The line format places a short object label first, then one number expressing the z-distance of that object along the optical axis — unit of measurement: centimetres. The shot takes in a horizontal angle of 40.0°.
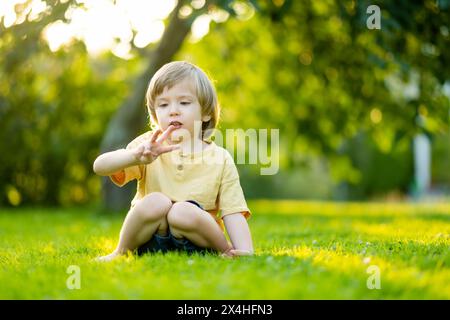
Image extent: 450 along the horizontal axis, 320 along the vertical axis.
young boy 337
